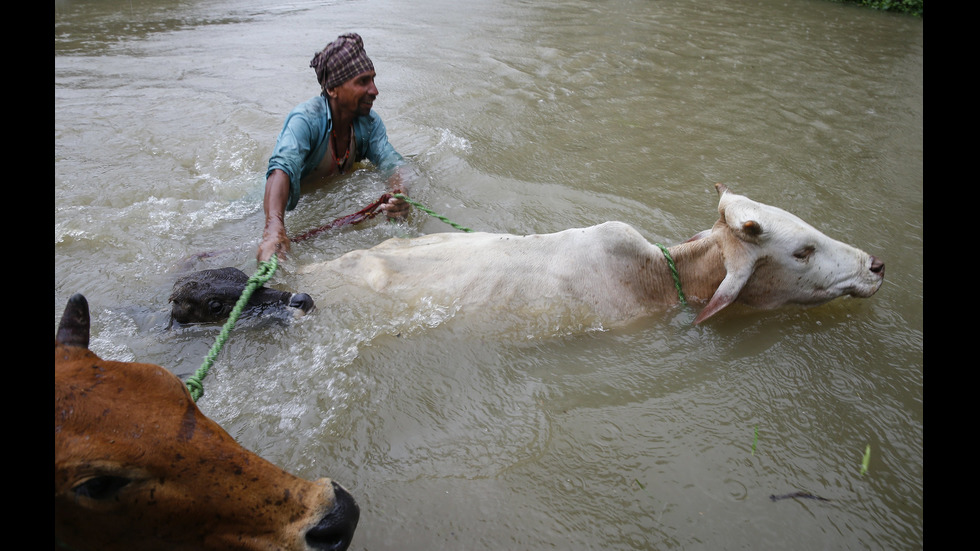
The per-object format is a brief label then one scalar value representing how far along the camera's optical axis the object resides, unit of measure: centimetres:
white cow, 325
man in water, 421
